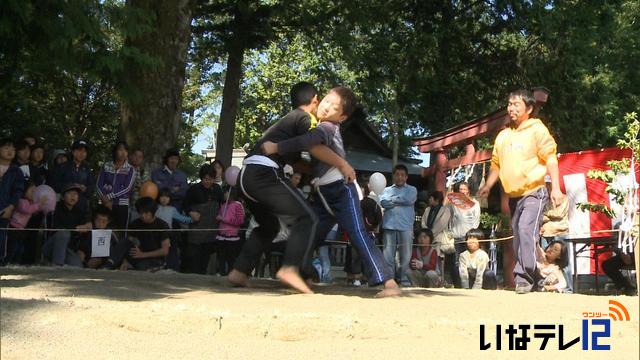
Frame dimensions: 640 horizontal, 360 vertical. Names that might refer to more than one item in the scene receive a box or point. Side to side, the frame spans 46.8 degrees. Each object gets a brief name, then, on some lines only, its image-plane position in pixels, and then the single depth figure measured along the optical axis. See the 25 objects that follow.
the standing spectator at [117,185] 10.02
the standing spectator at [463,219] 11.59
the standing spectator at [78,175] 9.73
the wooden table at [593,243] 9.56
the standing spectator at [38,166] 9.59
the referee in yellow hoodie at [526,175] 6.91
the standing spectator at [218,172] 10.97
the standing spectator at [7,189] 8.80
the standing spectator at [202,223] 10.44
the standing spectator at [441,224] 11.33
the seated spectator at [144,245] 9.53
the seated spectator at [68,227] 9.41
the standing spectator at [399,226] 10.48
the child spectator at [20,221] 9.10
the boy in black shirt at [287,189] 6.03
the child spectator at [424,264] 10.63
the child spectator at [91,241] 9.59
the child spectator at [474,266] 10.30
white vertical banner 11.40
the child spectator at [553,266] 9.30
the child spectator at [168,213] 10.24
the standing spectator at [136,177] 10.48
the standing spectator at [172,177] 10.67
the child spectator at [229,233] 10.32
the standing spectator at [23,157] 9.30
